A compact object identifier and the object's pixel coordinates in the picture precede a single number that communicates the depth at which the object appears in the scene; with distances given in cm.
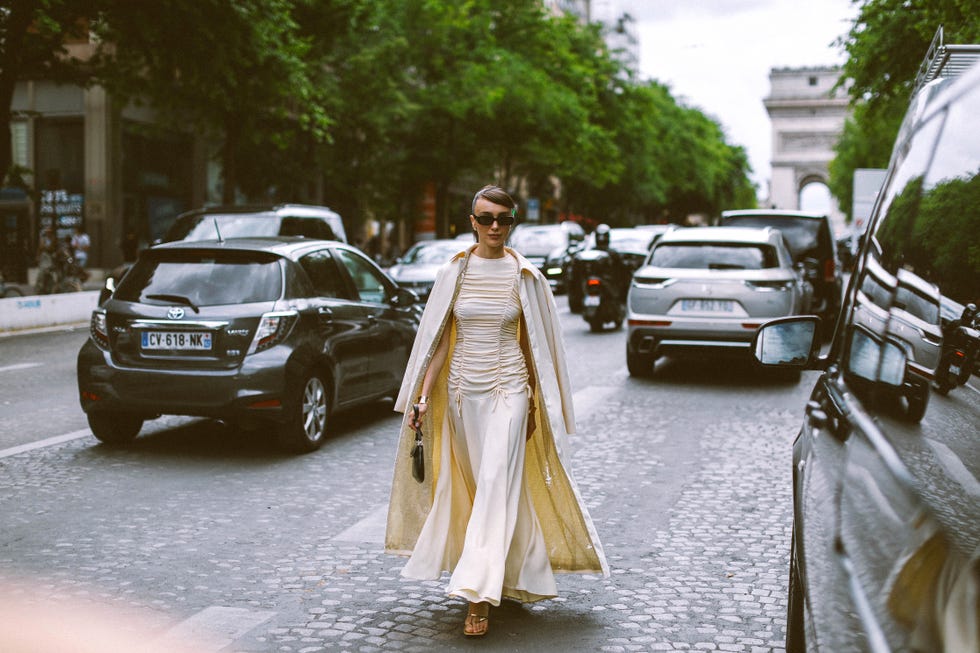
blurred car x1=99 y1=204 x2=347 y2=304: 1585
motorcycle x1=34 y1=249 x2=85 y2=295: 2498
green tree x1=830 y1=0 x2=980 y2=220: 1312
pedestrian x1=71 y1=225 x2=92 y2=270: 2903
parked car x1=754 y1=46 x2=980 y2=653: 175
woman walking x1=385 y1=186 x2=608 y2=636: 460
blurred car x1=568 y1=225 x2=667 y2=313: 2322
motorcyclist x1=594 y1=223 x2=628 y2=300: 2025
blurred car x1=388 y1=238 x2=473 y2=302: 2045
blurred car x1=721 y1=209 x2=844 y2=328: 1855
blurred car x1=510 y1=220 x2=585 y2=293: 3122
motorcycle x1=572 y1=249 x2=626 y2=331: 1961
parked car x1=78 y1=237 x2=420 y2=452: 835
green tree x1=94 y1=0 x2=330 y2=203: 2059
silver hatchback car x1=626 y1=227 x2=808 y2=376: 1292
